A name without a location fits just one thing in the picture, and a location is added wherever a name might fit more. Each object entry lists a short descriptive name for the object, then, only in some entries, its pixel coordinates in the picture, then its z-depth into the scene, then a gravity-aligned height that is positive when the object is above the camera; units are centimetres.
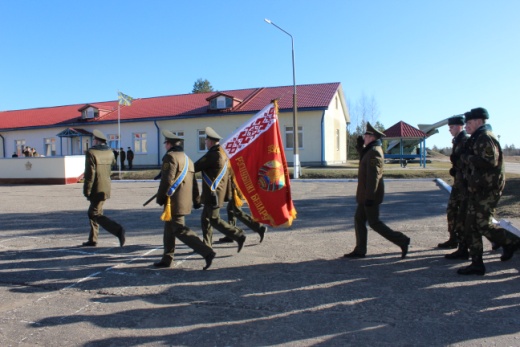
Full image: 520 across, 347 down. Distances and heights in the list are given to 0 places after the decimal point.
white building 2934 +327
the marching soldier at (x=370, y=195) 563 -47
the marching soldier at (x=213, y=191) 612 -40
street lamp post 2173 +49
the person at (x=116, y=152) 2990 +99
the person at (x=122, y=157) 3085 +66
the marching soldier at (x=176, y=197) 541 -42
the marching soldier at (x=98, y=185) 672 -30
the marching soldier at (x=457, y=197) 575 -58
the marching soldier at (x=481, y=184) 493 -32
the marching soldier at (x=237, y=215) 694 -89
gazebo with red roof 2955 +169
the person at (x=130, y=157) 3100 +64
